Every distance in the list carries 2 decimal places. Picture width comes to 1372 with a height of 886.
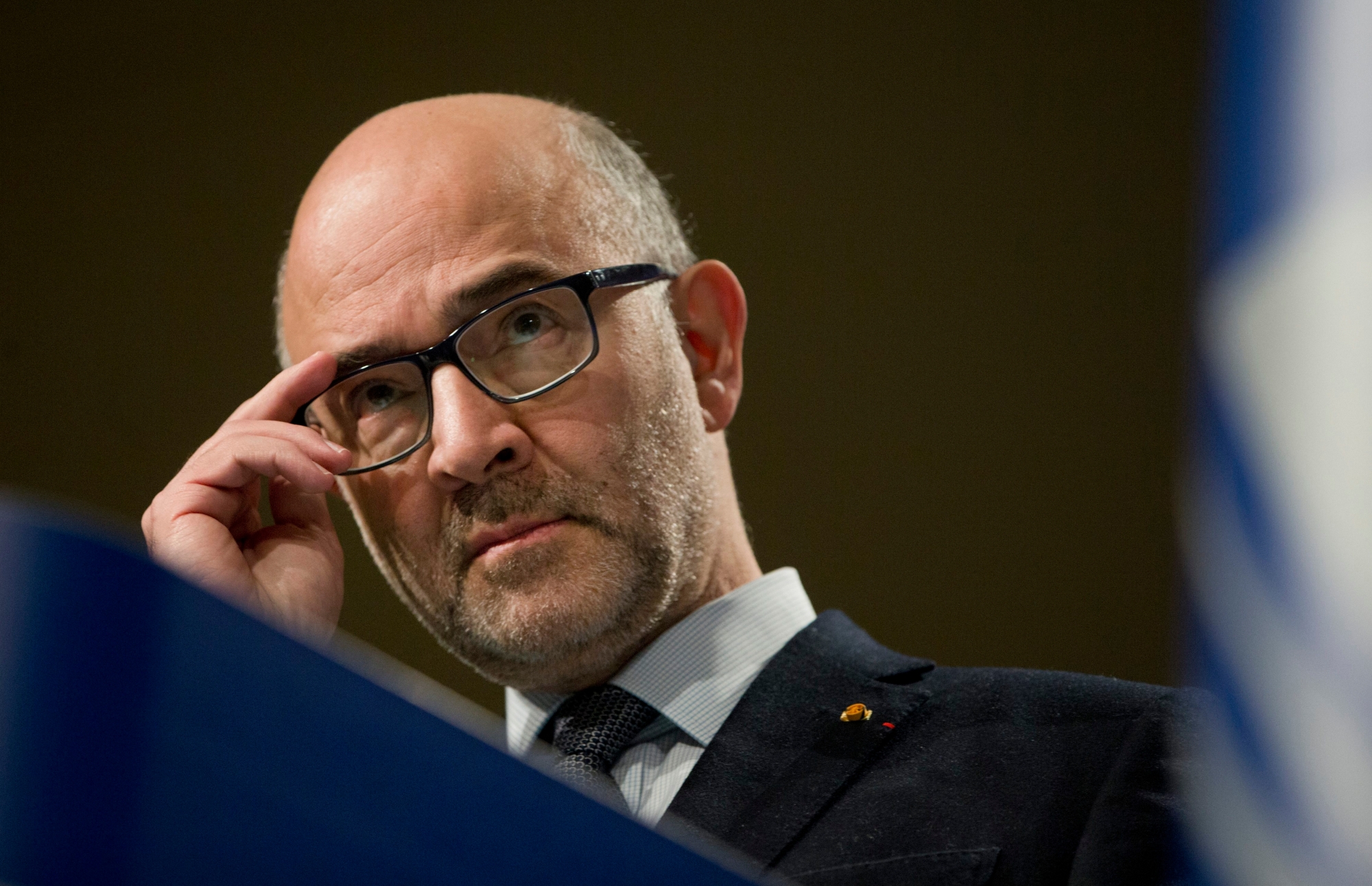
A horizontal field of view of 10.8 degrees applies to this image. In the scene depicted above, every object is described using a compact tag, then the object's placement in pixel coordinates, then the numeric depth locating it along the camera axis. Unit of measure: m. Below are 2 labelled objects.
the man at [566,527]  2.55
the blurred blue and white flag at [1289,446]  0.74
